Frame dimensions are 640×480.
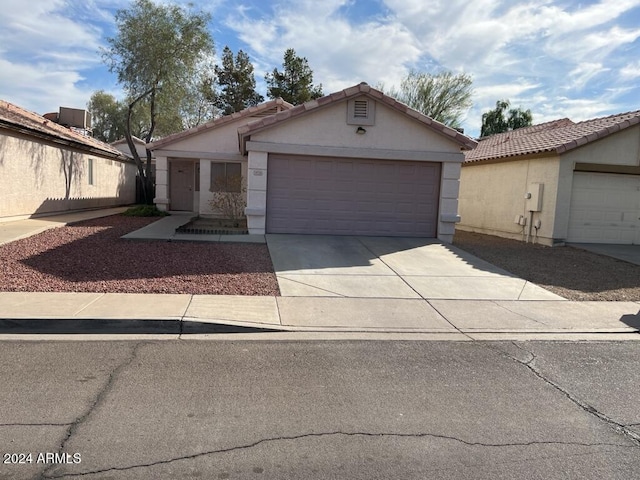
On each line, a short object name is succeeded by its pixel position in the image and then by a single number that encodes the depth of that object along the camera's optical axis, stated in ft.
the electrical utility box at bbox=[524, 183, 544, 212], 46.57
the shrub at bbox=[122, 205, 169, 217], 59.77
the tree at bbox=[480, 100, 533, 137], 144.25
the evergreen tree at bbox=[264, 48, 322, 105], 129.80
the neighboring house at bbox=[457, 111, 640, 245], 45.24
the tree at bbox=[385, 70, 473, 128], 123.49
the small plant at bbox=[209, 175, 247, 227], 52.85
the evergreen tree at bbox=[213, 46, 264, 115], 132.98
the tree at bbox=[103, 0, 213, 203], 64.34
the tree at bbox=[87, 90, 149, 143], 167.16
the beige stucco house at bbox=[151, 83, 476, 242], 42.45
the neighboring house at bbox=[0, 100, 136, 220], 45.37
